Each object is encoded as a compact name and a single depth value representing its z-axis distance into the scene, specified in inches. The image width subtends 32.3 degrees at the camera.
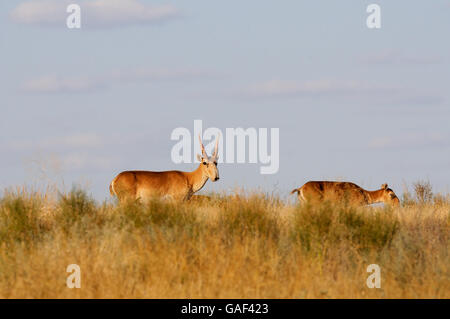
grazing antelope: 833.4
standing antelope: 845.8
